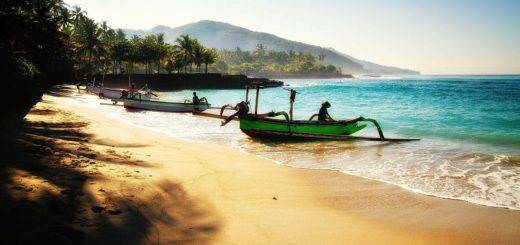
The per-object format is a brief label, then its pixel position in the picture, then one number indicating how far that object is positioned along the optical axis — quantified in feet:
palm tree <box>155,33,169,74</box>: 225.15
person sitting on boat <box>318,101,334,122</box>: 63.78
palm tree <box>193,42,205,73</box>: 247.50
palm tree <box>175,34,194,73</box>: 244.22
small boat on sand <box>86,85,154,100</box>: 125.80
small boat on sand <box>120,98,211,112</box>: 97.04
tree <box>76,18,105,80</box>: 188.51
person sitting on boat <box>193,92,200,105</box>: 98.09
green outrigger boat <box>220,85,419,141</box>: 58.29
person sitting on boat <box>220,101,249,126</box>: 59.00
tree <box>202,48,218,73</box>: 251.60
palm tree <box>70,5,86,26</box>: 236.71
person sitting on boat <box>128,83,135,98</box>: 101.29
